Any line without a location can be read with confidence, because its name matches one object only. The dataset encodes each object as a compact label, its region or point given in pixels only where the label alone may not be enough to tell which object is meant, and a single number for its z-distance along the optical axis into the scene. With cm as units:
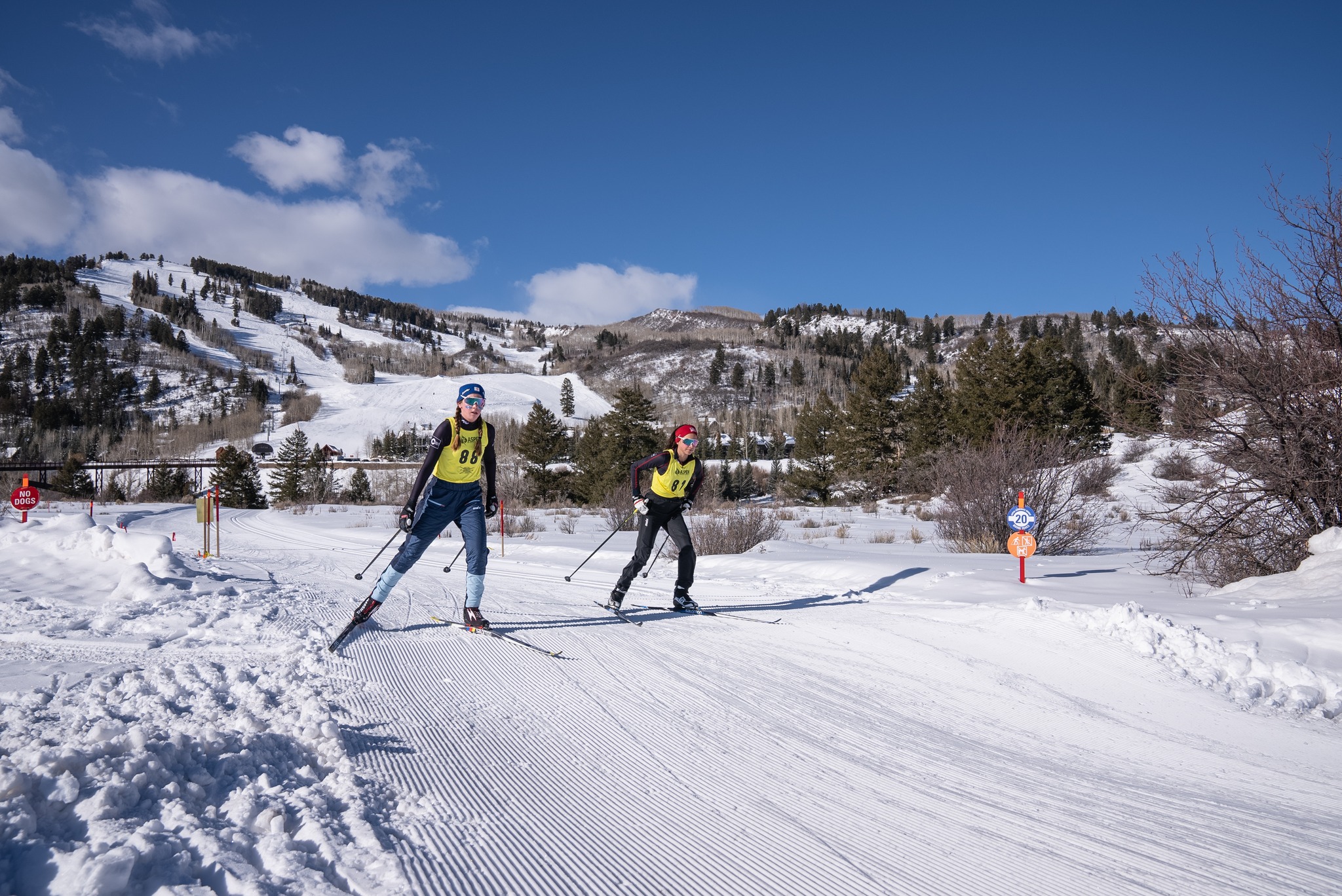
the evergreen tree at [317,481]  4778
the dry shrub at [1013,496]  1300
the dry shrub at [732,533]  1379
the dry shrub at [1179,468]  823
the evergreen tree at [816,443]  4259
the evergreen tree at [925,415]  4150
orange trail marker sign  818
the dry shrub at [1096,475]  1320
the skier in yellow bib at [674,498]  781
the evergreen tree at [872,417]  4278
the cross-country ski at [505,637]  603
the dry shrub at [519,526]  2119
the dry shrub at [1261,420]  716
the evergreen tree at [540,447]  4441
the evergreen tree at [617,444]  3881
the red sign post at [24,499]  1628
